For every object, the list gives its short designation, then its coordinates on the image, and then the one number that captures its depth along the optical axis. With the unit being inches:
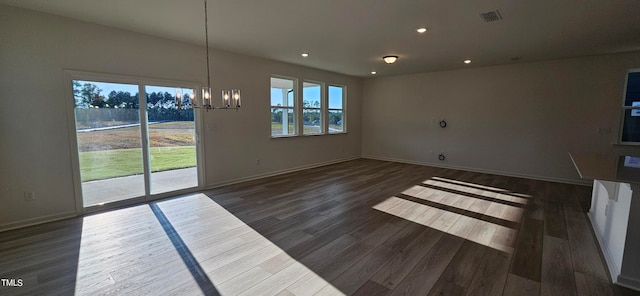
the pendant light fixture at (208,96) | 118.0
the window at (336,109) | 312.2
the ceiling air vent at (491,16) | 126.9
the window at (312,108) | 279.7
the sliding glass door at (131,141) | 151.8
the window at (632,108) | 197.6
